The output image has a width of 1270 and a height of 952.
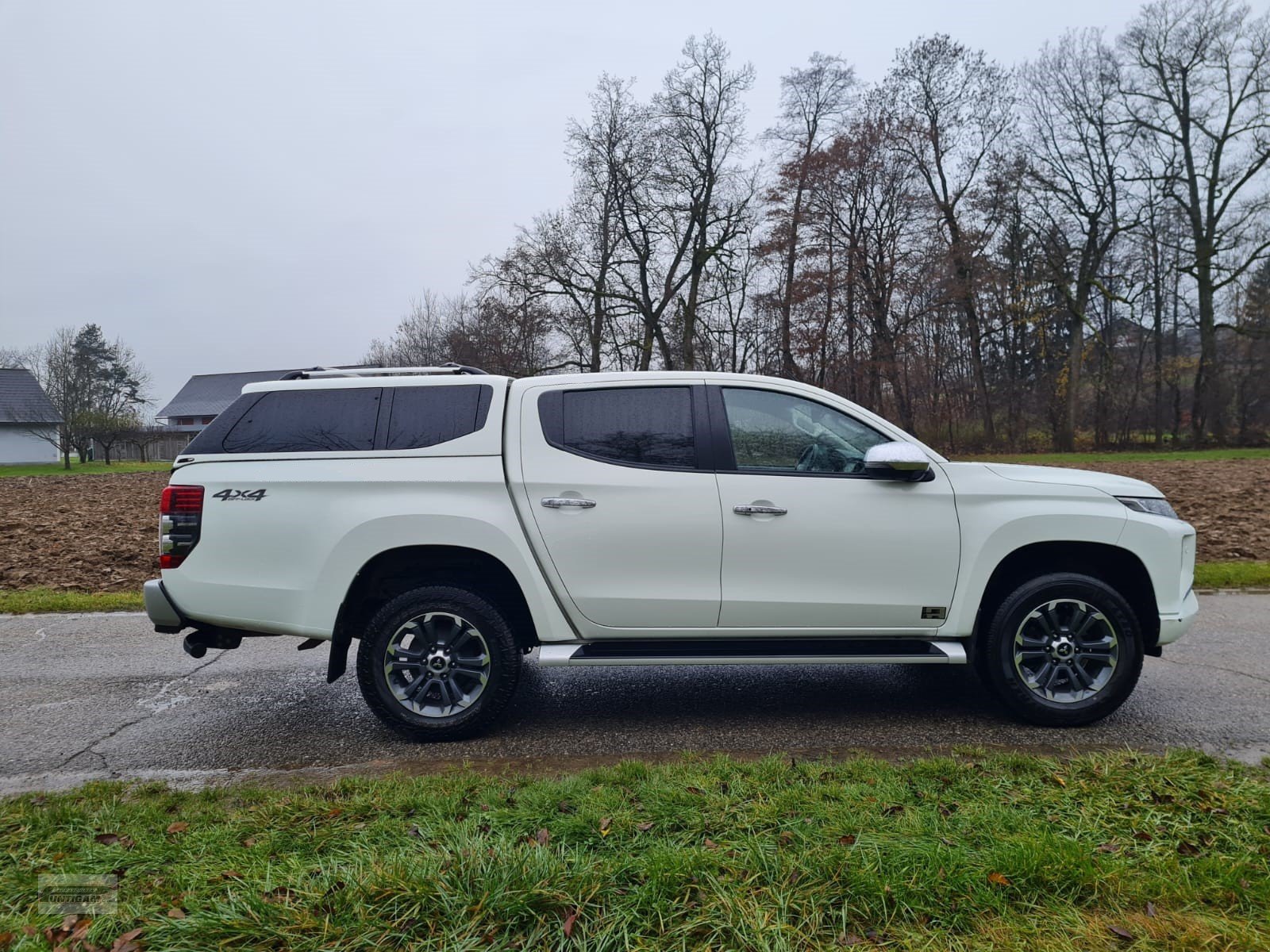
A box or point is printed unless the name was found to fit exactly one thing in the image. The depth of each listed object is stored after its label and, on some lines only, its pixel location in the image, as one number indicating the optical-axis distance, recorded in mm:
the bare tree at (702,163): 32906
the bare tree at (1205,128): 32281
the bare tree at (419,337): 52406
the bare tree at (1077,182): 35406
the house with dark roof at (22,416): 55000
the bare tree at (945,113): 33750
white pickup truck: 4352
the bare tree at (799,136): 33406
